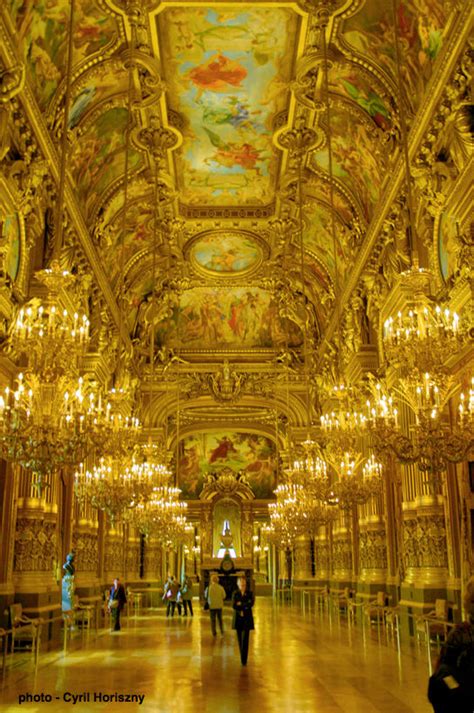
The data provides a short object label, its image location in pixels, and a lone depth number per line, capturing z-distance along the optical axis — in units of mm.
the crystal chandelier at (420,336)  8273
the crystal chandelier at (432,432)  8195
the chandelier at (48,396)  7762
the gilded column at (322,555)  26514
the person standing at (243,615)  10531
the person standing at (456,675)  3607
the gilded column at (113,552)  23219
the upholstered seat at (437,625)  11477
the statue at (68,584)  14805
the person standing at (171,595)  21975
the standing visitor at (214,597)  14656
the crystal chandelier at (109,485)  12281
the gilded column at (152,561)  29516
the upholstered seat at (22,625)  10639
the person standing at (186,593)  23266
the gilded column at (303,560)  30000
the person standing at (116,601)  16250
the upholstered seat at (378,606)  15180
